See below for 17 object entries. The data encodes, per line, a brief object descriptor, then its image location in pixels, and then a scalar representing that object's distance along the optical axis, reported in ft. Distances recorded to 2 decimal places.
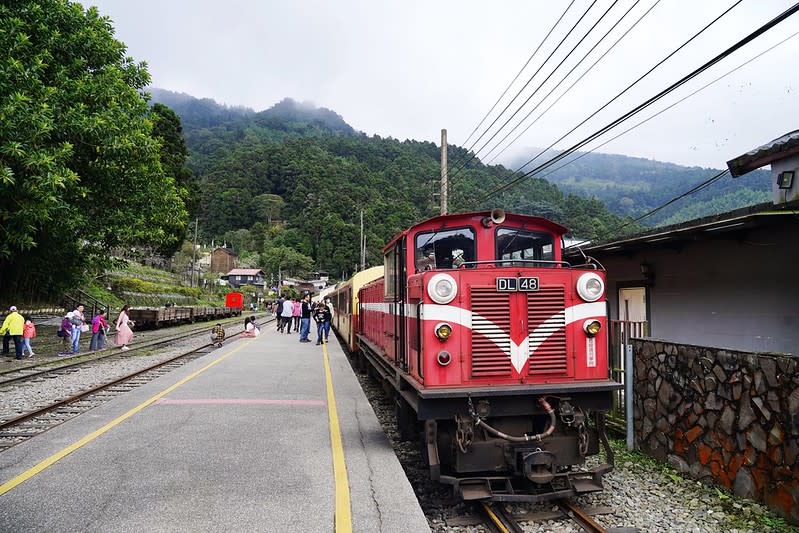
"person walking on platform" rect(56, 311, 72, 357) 55.08
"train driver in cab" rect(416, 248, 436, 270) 19.76
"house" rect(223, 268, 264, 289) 293.43
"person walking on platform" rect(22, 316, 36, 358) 49.62
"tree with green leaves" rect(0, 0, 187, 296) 39.81
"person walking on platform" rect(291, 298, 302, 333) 86.69
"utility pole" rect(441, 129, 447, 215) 54.29
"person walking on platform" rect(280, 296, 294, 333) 83.61
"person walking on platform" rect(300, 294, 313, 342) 65.31
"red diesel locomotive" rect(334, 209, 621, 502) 15.79
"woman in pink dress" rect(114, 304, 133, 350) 59.62
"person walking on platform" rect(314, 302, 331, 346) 61.21
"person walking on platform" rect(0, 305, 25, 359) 48.16
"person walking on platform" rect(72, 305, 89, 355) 54.19
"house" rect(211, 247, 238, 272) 319.47
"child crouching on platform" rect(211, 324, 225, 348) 61.46
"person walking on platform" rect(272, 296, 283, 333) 85.92
